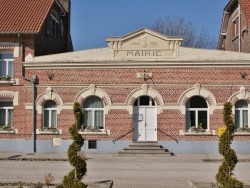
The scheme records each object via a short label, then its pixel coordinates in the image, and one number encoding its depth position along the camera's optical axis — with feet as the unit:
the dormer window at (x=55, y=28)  97.14
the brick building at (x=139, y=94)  77.92
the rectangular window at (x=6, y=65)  83.82
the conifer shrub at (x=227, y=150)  35.27
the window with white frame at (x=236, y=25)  96.54
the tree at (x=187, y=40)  153.24
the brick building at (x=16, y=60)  81.97
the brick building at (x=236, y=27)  87.45
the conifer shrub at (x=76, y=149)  35.04
